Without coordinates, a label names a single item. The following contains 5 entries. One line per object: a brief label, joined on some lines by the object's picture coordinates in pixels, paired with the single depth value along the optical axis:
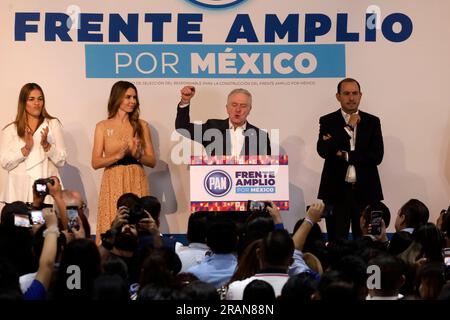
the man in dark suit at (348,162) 18.33
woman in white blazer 18.06
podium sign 16.59
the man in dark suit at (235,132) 18.03
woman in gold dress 18.22
